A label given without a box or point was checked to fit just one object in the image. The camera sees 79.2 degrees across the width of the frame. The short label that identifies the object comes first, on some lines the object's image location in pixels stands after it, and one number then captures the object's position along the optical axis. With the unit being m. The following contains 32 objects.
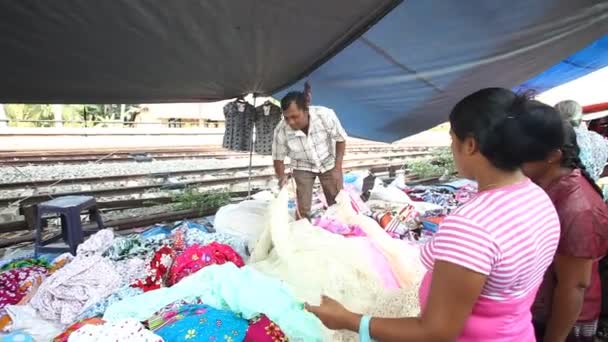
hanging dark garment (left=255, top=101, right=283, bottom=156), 4.50
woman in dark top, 1.28
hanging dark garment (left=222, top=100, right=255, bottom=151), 4.41
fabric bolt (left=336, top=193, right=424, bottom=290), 2.05
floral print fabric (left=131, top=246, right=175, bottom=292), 2.39
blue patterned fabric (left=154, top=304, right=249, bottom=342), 1.52
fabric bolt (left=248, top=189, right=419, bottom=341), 1.61
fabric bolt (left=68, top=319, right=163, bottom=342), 1.39
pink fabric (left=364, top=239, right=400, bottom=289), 2.04
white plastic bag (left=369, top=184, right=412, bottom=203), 4.57
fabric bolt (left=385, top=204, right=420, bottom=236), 3.19
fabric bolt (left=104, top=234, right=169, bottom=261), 2.88
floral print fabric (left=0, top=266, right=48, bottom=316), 2.46
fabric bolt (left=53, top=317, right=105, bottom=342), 1.58
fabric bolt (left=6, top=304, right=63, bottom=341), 2.11
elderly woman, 2.01
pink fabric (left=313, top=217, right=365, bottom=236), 2.64
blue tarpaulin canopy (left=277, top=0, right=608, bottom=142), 2.83
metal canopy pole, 4.46
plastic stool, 3.24
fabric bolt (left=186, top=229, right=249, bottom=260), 2.99
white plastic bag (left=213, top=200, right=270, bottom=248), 3.42
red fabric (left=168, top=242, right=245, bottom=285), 2.32
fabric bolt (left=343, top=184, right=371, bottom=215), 2.99
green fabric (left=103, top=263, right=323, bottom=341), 1.58
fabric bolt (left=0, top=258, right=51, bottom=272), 2.84
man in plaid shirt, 3.87
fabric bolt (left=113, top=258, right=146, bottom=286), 2.53
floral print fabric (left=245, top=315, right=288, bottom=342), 1.58
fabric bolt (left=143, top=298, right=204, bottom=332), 1.65
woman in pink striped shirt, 0.81
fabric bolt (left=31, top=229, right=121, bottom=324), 2.27
